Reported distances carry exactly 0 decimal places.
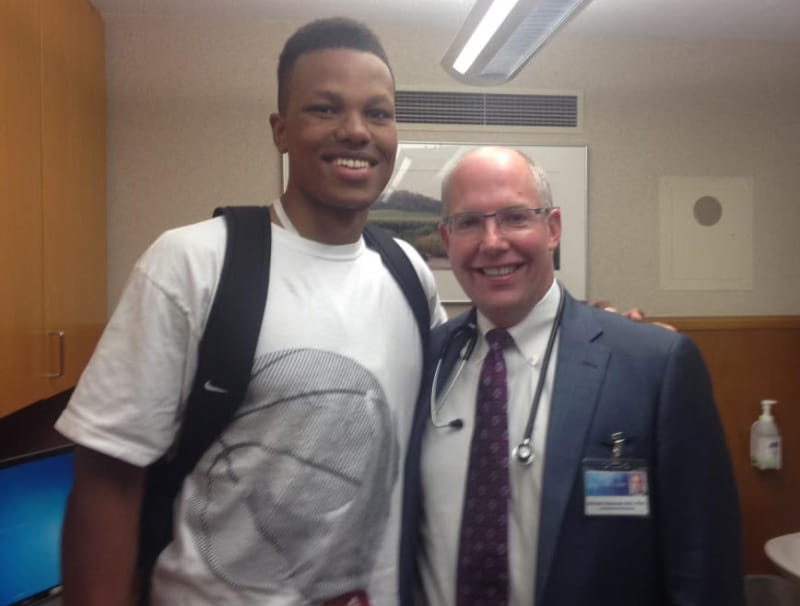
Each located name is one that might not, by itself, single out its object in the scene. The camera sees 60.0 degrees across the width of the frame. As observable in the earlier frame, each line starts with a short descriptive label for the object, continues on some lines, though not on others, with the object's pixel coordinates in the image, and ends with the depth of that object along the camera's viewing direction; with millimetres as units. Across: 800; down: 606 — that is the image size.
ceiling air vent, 2750
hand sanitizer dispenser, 2781
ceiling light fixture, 1793
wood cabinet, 1787
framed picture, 2762
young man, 1139
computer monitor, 1975
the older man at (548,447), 1243
